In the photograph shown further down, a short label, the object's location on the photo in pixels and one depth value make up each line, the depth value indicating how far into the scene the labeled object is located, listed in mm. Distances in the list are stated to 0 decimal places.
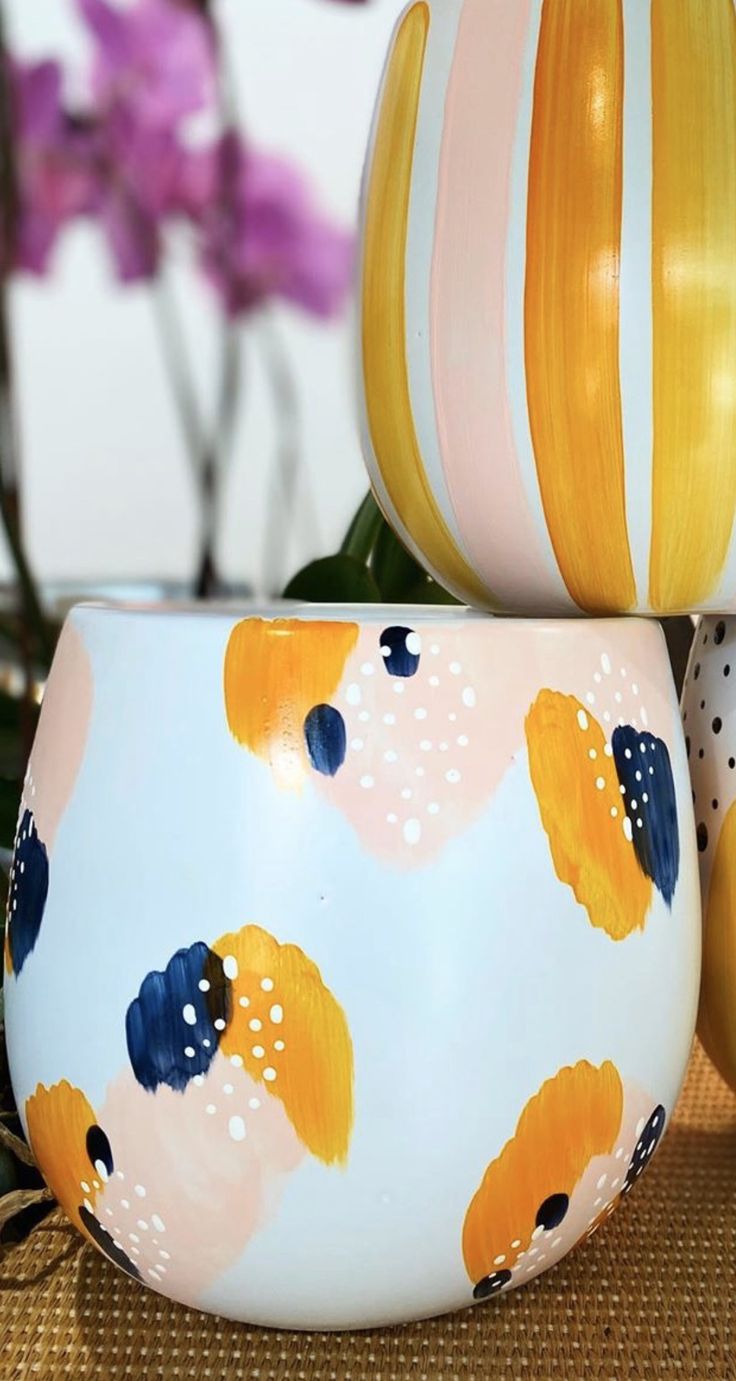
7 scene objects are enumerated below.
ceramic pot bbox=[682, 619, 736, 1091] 397
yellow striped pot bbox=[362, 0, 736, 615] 318
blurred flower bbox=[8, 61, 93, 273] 828
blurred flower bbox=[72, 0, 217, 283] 803
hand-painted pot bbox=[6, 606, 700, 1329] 302
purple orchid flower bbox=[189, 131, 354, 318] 879
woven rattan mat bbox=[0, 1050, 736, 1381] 341
